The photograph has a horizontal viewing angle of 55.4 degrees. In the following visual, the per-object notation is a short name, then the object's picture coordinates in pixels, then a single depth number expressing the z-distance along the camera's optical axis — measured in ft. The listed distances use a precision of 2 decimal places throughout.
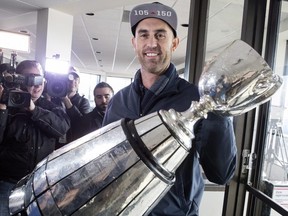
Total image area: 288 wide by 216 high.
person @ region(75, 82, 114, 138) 6.01
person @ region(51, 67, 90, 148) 5.68
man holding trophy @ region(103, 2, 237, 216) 1.82
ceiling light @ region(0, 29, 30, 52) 7.47
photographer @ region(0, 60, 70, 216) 4.49
